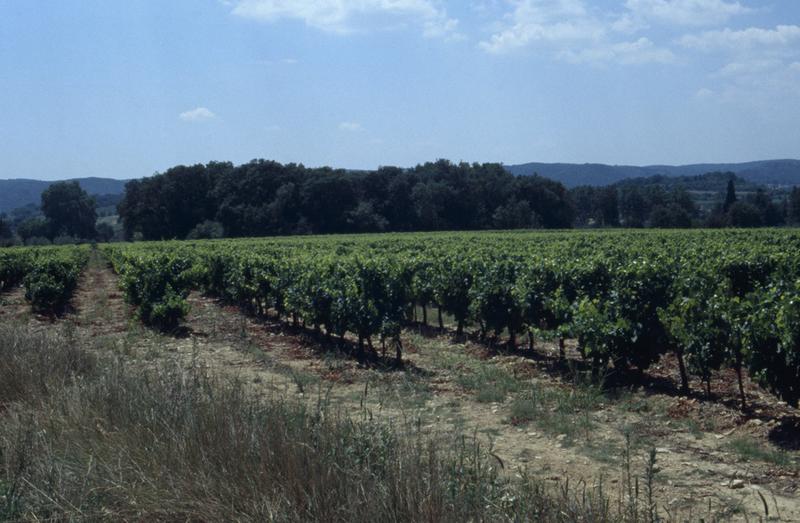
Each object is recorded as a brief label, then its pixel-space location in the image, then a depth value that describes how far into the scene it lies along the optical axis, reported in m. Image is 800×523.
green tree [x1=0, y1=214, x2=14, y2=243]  81.26
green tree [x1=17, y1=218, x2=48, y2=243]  89.44
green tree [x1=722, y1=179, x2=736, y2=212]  82.44
